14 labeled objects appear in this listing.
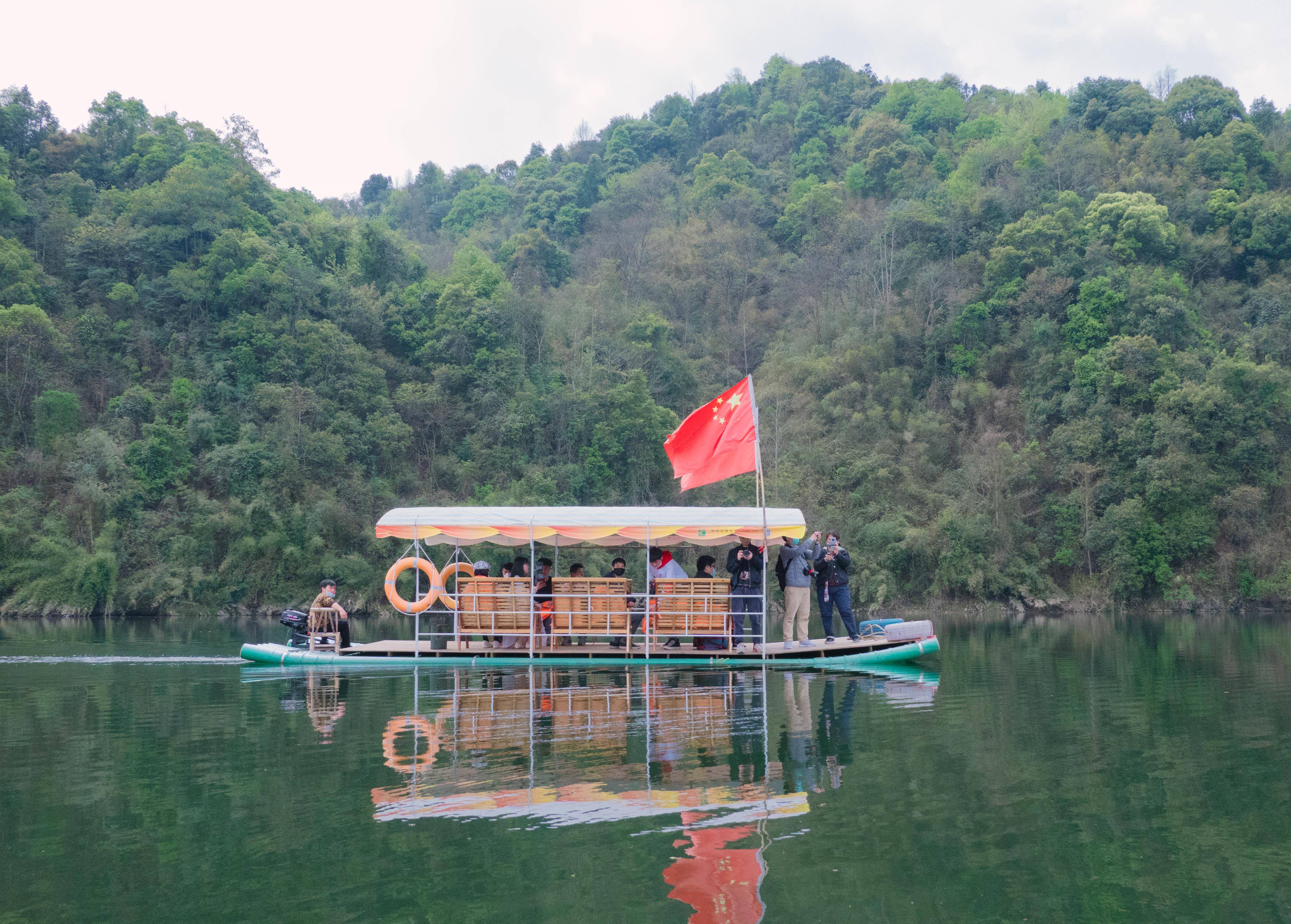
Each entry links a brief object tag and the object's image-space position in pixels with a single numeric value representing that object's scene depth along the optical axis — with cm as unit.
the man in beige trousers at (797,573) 1878
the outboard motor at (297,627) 1969
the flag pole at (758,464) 1662
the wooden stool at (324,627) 1953
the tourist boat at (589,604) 1803
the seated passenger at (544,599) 1872
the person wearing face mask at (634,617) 1923
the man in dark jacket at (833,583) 1928
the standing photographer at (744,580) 1845
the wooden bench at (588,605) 1817
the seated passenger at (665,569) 1925
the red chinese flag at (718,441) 1762
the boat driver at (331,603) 1950
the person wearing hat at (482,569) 1888
